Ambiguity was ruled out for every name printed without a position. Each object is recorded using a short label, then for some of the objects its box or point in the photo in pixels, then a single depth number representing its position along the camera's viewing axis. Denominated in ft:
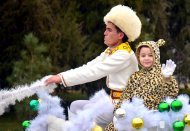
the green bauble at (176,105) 26.61
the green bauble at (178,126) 26.36
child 27.91
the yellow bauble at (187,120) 26.61
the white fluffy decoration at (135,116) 26.27
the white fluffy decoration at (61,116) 27.66
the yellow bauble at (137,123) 25.95
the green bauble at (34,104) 29.71
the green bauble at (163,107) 26.48
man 28.82
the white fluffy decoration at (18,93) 28.32
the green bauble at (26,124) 30.74
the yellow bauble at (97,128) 27.16
